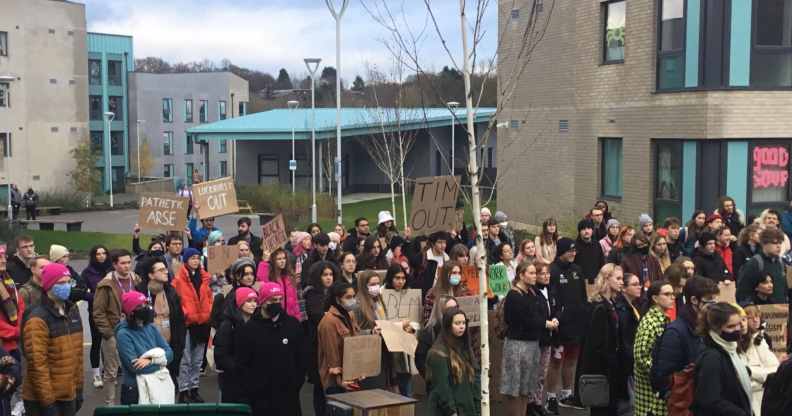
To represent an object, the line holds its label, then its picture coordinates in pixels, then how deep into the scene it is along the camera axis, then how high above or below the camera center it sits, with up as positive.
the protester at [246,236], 14.56 -1.36
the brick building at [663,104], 21.17 +0.96
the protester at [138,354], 8.20 -1.73
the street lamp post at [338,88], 31.63 +1.86
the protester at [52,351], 8.49 -1.78
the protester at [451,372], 8.46 -1.94
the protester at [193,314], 11.25 -1.94
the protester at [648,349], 7.99 -1.65
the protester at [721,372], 6.75 -1.55
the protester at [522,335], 10.02 -1.93
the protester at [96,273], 12.13 -1.60
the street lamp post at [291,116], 45.39 +1.67
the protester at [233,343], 8.77 -1.76
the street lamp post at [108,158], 74.15 -1.11
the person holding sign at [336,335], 9.22 -1.77
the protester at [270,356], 8.70 -1.86
